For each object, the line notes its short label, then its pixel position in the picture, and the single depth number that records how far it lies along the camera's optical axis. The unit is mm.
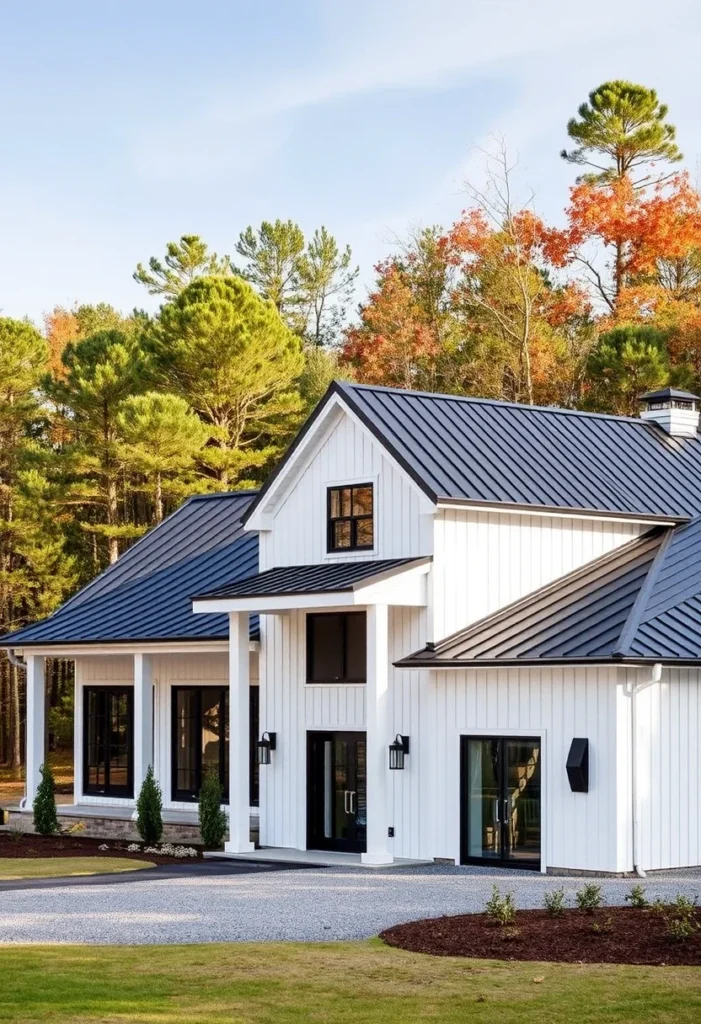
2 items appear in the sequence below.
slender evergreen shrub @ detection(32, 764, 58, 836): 30250
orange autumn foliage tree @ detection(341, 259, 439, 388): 52500
